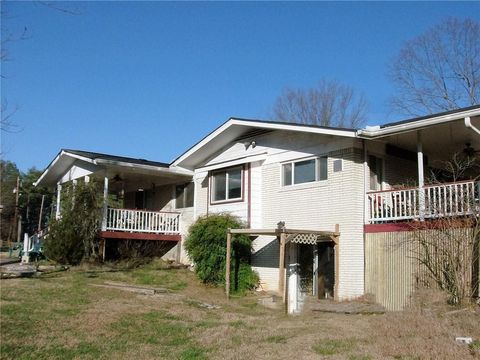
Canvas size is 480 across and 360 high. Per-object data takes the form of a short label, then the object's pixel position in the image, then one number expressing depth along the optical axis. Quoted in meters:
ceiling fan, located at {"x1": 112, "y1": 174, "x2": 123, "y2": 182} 22.44
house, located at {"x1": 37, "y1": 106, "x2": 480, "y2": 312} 13.23
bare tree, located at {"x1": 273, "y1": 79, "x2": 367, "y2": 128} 37.53
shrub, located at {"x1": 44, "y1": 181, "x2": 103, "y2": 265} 18.80
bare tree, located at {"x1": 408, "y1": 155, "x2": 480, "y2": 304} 11.45
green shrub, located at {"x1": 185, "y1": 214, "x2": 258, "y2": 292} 16.48
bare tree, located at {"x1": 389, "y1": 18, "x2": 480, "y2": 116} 28.40
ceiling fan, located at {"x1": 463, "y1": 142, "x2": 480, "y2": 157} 15.04
